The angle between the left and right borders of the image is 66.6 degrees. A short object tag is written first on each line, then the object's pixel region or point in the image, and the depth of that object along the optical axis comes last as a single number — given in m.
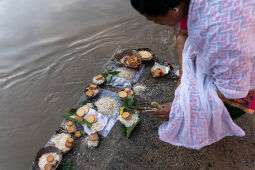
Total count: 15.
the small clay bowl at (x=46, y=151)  1.91
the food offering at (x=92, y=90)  2.39
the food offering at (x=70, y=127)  2.12
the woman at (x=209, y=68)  0.98
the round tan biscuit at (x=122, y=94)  2.35
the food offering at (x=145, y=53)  2.83
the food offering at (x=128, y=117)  2.11
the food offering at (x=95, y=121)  2.14
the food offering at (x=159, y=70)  2.62
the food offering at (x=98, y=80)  2.57
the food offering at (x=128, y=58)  2.71
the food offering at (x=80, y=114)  2.15
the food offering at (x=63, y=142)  1.98
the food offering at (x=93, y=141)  2.02
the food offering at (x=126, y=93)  2.35
